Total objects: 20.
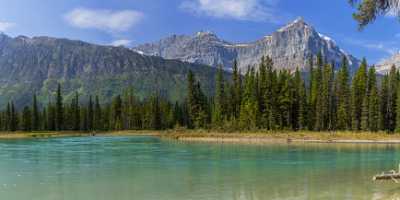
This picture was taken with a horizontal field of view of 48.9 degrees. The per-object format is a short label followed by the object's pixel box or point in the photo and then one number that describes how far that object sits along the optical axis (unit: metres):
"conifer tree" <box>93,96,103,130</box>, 172.38
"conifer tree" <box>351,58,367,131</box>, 105.44
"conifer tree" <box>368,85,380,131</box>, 103.06
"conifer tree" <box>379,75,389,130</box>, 103.88
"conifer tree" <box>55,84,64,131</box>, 164.00
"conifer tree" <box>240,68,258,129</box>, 110.12
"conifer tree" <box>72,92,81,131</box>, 167.38
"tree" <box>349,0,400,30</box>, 20.66
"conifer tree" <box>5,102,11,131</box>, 161.70
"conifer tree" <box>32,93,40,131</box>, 163.36
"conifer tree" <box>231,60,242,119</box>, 122.59
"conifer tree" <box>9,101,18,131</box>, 160.88
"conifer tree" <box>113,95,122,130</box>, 166.36
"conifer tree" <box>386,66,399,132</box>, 104.75
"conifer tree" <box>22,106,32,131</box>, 161.75
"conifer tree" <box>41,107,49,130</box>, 165.62
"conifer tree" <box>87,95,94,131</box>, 173.64
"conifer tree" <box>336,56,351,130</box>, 108.75
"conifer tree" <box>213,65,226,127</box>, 122.46
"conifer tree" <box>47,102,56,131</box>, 164.88
